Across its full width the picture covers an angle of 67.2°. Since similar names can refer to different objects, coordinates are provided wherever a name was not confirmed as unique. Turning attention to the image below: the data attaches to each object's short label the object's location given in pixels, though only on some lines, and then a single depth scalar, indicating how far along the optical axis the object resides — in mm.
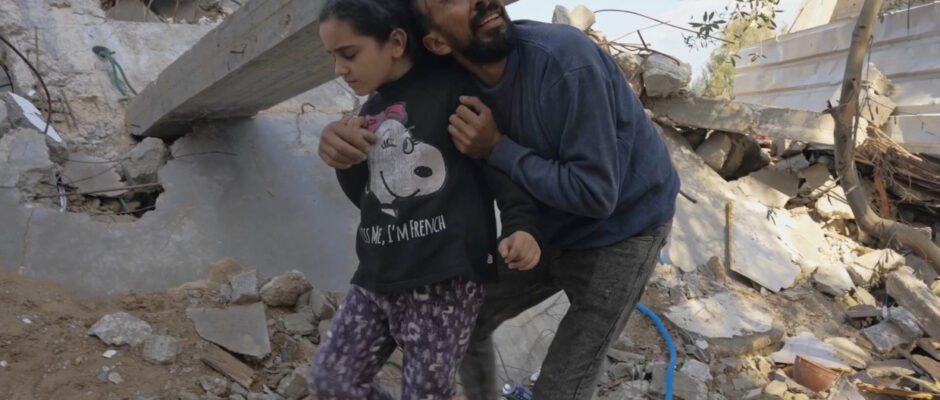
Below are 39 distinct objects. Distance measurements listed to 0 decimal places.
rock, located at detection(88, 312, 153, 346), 3027
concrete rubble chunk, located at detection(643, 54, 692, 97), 5945
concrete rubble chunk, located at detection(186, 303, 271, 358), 3229
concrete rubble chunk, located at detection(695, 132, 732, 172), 6332
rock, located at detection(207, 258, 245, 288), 3611
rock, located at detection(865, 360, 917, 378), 4637
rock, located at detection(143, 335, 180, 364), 3006
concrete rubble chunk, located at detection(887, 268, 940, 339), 5152
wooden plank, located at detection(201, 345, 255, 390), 3078
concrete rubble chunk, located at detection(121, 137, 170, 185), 4008
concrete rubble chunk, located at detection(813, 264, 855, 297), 5402
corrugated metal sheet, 6500
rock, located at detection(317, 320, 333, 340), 3451
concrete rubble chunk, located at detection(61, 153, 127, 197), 3895
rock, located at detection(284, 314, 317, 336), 3451
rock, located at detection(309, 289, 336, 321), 3548
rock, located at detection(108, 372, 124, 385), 2855
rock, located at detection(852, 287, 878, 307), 5453
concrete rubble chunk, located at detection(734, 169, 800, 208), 6293
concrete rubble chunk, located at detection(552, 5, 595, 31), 6086
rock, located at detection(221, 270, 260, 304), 3441
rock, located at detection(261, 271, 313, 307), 3523
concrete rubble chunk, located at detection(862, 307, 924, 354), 4938
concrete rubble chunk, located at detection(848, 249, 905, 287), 5648
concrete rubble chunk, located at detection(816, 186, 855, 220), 6246
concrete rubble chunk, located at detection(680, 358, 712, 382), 4087
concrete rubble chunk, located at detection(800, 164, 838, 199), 6379
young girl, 1931
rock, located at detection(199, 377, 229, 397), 2963
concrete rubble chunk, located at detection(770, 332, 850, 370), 4574
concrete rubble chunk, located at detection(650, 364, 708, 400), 3834
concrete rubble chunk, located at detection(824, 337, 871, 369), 4676
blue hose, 3791
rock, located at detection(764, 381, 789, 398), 4148
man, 1831
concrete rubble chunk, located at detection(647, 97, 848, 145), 6156
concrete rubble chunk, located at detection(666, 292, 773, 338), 4586
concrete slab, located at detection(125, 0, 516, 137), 2863
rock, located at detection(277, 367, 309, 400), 3049
